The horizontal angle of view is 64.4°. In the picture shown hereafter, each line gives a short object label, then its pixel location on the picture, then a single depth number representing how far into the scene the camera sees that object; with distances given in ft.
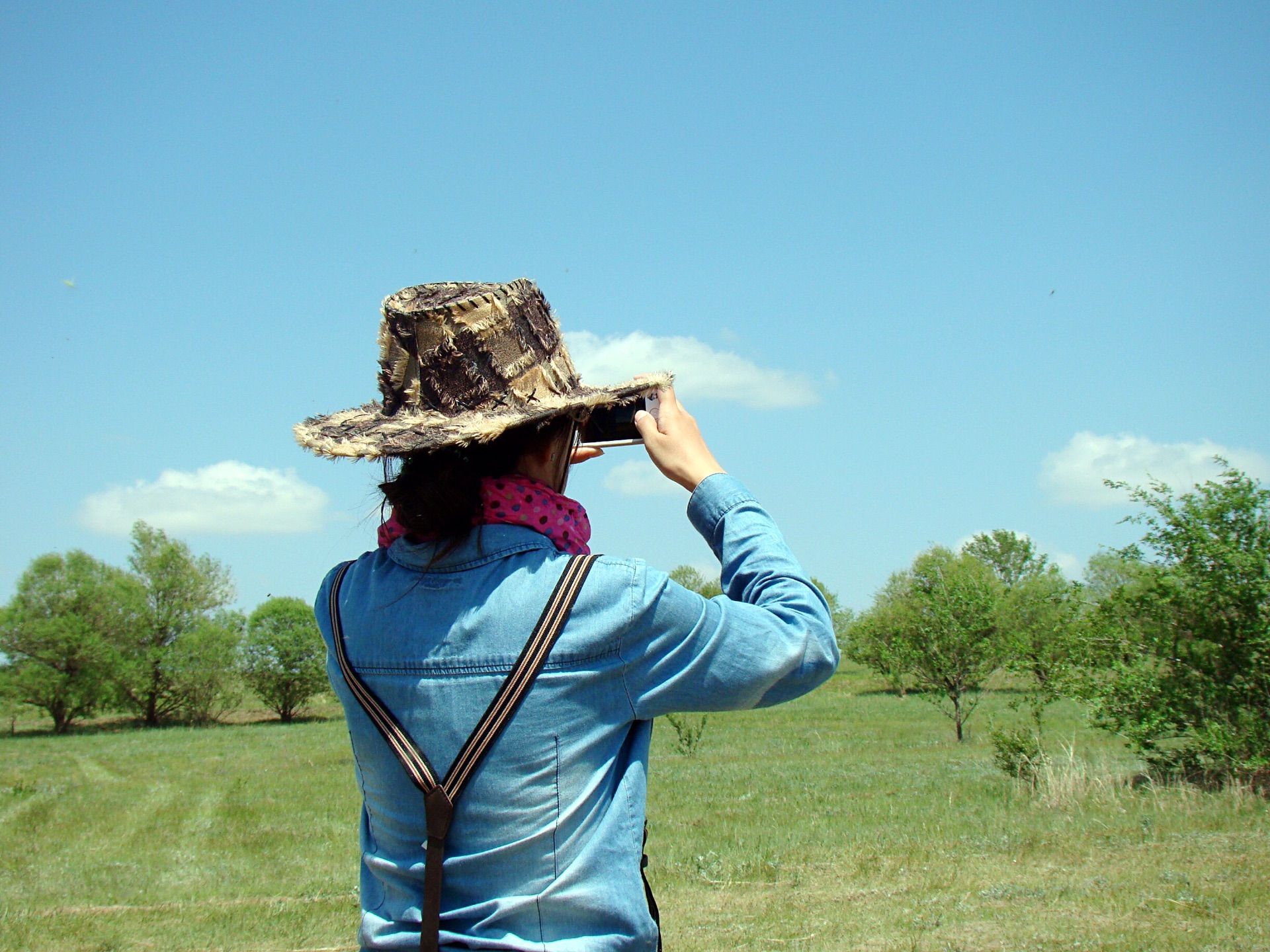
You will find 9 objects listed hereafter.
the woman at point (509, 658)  4.89
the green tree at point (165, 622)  153.17
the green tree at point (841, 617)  257.96
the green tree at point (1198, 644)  38.52
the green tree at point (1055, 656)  42.70
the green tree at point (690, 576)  164.77
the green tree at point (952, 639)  75.66
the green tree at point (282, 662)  155.22
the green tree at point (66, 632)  141.79
